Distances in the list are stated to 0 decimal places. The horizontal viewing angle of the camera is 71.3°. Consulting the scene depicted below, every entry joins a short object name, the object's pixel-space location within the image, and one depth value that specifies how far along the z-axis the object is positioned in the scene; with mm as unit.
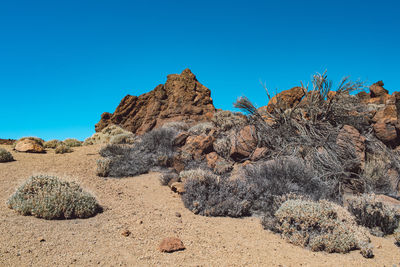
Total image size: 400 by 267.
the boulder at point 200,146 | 10117
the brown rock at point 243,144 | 9342
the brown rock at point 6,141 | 14727
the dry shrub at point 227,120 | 10805
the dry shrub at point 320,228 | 4543
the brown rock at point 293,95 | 13641
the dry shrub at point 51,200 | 5105
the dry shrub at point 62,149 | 11359
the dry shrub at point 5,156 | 9391
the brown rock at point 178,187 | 7216
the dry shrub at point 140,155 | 9047
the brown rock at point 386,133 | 8805
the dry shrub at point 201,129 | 12141
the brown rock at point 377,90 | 17145
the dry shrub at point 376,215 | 5406
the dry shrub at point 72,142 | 13797
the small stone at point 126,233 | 4570
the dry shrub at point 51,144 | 12609
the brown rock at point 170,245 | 4129
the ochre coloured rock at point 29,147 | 11097
